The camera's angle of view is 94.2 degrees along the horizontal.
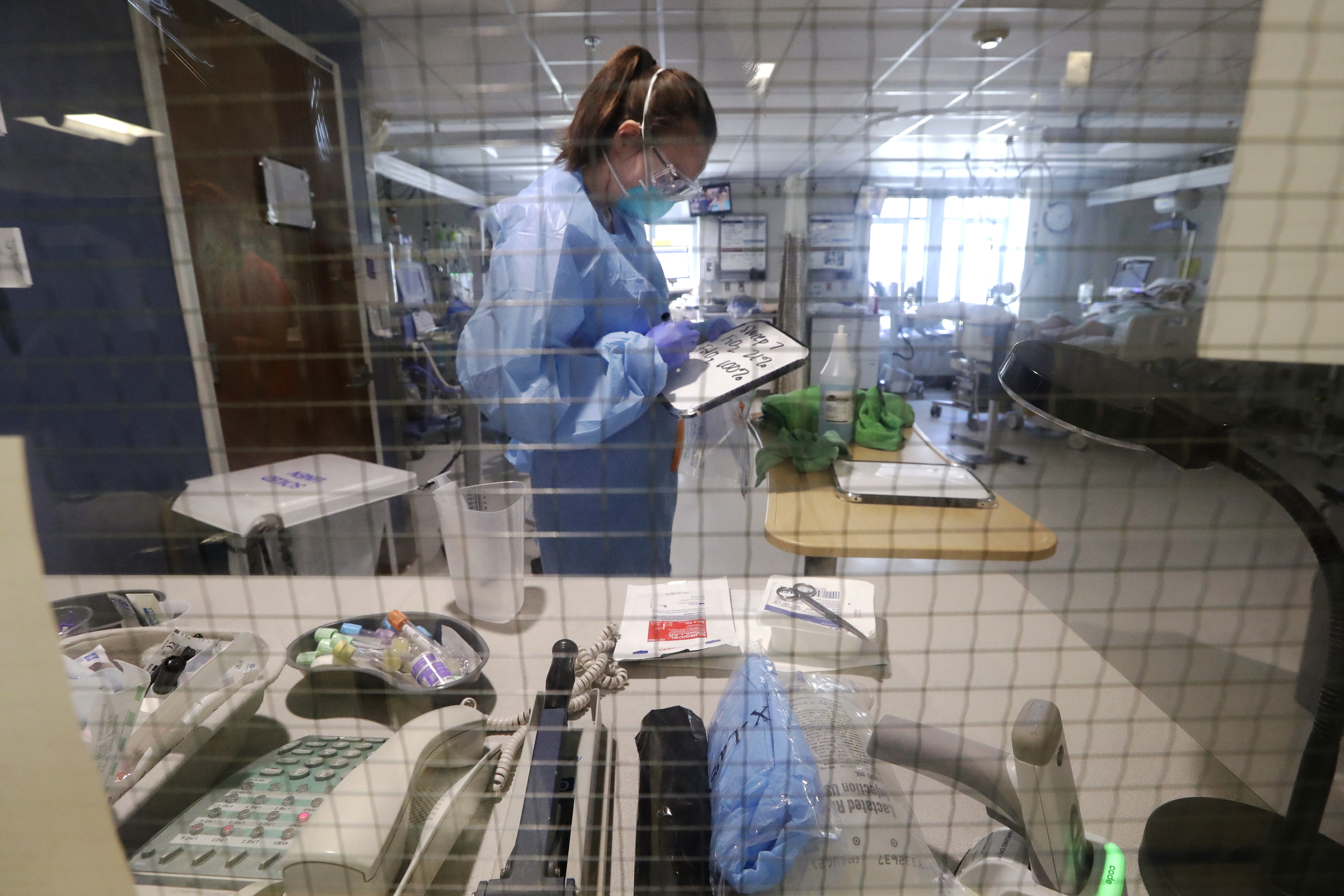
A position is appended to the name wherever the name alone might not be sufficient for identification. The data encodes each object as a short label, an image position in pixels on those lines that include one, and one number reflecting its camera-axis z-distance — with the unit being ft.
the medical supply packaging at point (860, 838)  1.30
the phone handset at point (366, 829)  1.27
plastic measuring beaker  2.48
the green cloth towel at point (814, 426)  3.99
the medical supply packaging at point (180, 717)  1.51
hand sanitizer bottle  4.20
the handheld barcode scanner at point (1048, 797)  1.27
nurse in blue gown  3.30
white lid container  3.95
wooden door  5.97
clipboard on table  3.47
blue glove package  1.27
